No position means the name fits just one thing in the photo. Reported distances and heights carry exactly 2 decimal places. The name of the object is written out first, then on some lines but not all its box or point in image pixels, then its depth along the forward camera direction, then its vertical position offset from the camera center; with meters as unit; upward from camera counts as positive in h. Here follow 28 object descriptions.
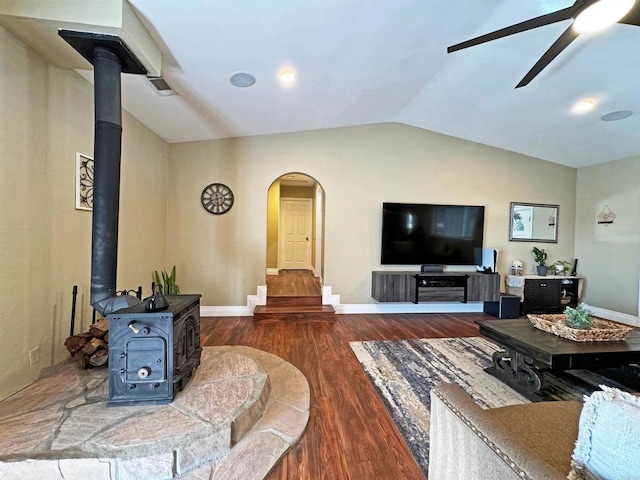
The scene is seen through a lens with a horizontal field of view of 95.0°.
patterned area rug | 2.08 -1.26
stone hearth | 1.51 -1.13
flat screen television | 4.89 +0.10
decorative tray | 2.41 -0.74
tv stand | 4.61 -0.75
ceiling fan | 1.75 +1.44
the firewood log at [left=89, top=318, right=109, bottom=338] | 2.44 -0.85
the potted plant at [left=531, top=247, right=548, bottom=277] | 5.13 -0.29
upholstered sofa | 0.79 -0.63
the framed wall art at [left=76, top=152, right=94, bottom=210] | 2.64 +0.44
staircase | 4.35 -1.12
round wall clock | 4.61 +0.54
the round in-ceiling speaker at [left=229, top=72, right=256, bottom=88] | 2.90 +1.57
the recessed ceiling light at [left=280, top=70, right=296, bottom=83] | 2.94 +1.63
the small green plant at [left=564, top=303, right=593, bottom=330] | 2.50 -0.64
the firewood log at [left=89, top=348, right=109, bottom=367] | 2.32 -1.02
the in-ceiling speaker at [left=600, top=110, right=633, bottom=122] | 3.72 +1.69
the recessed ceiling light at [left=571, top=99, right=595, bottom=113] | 3.59 +1.74
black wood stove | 1.87 -0.81
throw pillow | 0.78 -0.55
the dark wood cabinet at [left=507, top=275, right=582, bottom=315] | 4.88 -0.82
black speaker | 4.67 -1.03
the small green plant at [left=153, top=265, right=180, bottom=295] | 3.72 -0.69
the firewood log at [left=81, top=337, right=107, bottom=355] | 2.32 -0.93
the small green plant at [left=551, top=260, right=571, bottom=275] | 5.25 -0.44
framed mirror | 5.29 +0.37
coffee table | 2.20 -0.87
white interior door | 8.17 +0.04
